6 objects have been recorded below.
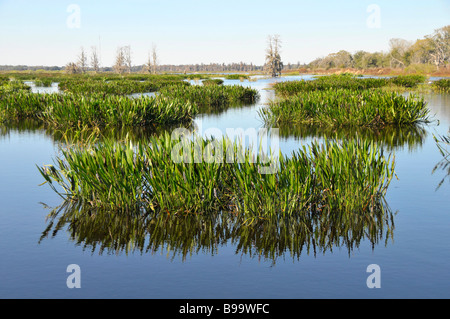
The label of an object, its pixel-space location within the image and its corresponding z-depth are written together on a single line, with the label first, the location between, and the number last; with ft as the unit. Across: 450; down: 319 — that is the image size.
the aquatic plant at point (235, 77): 332.47
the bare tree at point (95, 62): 639.76
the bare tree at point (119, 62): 610.24
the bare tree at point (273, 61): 412.07
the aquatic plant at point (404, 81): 163.67
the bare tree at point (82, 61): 578.41
